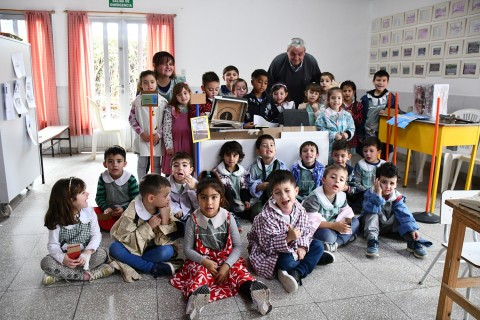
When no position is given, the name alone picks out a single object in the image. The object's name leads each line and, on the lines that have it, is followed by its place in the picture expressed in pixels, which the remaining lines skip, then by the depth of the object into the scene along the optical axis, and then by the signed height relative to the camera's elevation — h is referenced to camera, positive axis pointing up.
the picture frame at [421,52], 5.44 +0.58
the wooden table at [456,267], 1.61 -0.79
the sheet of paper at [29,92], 3.87 -0.05
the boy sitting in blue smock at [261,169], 3.21 -0.66
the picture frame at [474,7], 4.55 +1.02
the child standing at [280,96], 3.87 -0.05
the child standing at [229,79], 4.23 +0.12
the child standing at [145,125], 3.45 -0.32
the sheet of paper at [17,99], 3.53 -0.11
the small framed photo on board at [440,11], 5.04 +1.07
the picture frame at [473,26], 4.56 +0.80
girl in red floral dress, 2.16 -0.96
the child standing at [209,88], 3.63 +0.01
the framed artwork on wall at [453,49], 4.84 +0.56
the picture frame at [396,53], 5.98 +0.61
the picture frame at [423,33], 5.39 +0.83
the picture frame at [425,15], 5.34 +1.08
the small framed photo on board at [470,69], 4.60 +0.30
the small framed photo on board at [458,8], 4.75 +1.05
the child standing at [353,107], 4.31 -0.17
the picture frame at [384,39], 6.32 +0.87
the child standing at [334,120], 3.69 -0.27
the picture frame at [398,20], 5.89 +1.11
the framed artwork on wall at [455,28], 4.80 +0.81
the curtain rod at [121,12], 5.91 +1.16
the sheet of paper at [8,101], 3.32 -0.12
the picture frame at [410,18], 5.63 +1.09
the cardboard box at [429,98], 3.46 -0.05
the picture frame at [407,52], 5.72 +0.60
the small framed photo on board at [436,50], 5.15 +0.57
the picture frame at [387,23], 6.25 +1.12
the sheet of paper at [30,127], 3.82 -0.41
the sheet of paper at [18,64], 3.55 +0.21
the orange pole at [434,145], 3.22 -0.44
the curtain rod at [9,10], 5.66 +1.11
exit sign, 5.91 +1.29
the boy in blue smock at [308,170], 3.29 -0.67
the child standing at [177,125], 3.32 -0.32
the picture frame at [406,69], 5.79 +0.35
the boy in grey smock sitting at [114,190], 3.07 -0.81
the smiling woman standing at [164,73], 3.50 +0.15
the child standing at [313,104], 3.89 -0.13
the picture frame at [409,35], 5.67 +0.85
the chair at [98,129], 5.82 -0.62
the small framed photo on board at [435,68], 5.19 +0.33
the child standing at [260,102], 3.81 -0.12
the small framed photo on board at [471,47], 4.59 +0.55
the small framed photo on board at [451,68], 4.90 +0.31
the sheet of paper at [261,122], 3.47 -0.29
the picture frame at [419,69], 5.48 +0.33
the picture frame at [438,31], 5.09 +0.82
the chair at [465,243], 1.79 -0.74
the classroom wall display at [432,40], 4.69 +0.72
